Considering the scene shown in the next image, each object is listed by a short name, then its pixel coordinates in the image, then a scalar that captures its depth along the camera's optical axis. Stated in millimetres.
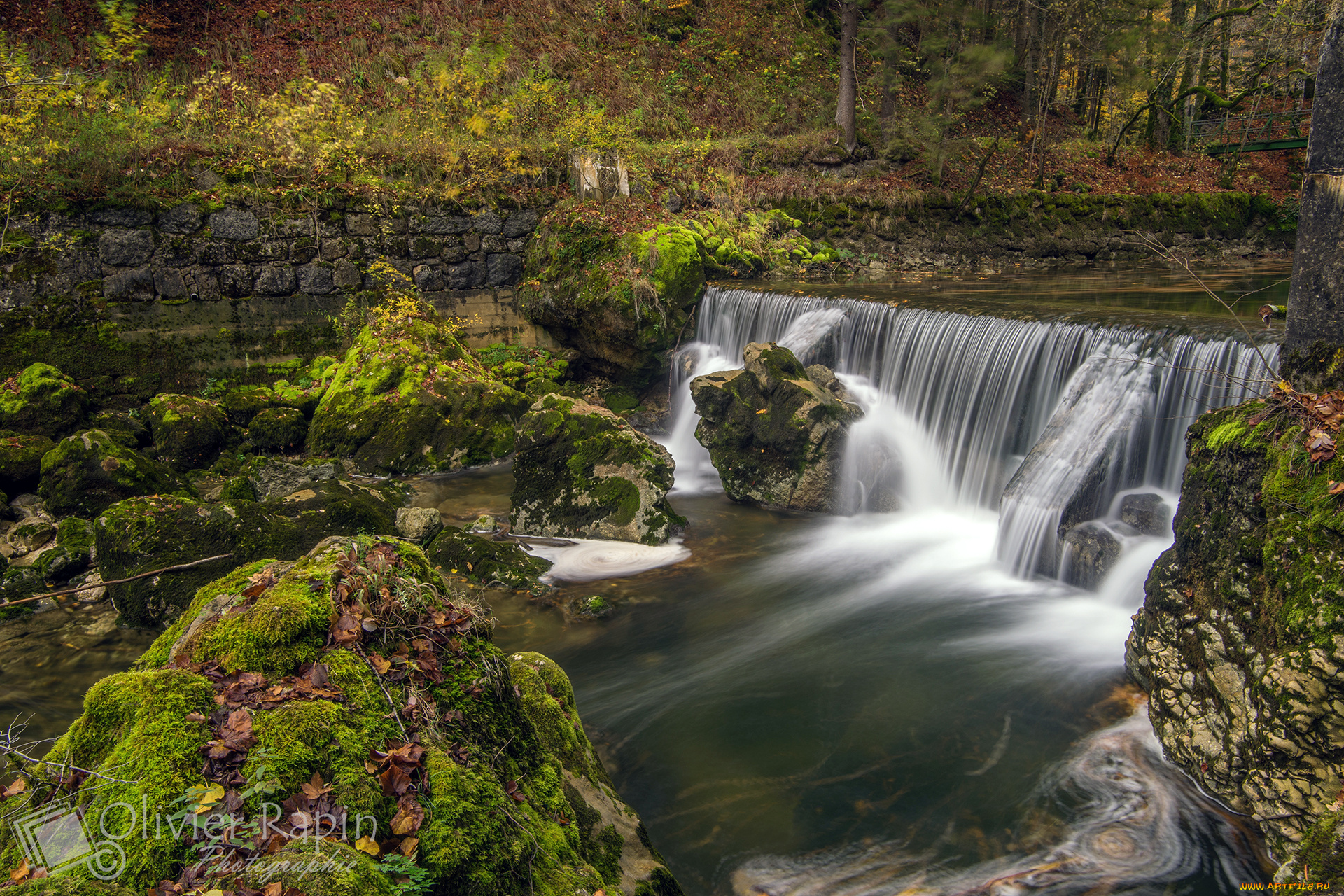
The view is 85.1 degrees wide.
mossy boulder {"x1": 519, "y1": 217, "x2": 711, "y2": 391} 11781
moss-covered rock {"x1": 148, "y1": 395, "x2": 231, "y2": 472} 9227
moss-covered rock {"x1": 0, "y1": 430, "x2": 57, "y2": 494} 7836
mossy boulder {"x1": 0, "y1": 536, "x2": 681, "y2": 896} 1741
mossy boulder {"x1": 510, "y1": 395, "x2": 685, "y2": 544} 7914
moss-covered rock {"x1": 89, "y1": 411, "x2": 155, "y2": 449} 9172
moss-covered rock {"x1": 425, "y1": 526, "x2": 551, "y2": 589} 6625
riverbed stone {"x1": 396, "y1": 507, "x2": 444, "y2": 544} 7258
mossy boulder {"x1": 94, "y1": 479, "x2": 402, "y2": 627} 5801
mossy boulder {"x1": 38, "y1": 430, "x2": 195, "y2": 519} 7480
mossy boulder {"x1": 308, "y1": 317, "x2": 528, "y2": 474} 9930
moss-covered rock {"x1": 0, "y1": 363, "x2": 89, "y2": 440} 9070
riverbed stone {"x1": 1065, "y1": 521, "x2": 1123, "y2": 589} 6172
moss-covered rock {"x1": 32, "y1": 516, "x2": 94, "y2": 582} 6555
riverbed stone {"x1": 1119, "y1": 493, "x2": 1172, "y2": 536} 6262
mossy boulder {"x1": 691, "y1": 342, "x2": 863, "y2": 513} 8664
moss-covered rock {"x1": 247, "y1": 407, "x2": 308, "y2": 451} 9875
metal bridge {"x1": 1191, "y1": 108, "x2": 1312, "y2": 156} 18781
